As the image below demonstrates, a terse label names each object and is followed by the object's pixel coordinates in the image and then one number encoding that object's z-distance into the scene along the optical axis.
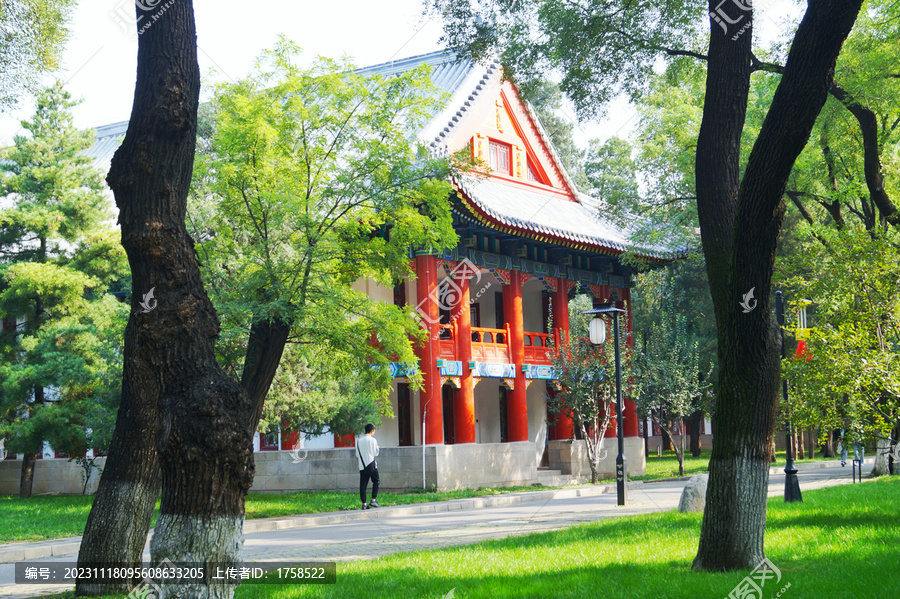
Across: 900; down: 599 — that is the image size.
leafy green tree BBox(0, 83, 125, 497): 21.12
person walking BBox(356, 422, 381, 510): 16.28
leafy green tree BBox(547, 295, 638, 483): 23.17
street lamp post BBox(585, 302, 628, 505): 16.58
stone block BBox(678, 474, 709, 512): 12.60
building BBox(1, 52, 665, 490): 21.58
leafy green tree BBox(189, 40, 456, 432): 14.52
